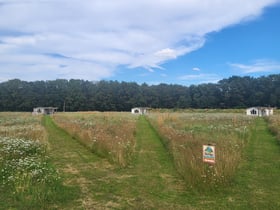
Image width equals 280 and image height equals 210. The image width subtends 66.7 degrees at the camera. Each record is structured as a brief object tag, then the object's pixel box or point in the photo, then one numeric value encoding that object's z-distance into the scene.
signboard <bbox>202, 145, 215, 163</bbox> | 5.65
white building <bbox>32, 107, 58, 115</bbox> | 57.74
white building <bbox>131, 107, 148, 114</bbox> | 53.16
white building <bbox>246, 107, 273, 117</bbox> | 45.73
